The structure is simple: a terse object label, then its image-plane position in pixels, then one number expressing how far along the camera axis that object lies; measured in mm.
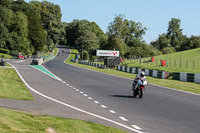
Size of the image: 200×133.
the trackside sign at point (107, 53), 75750
